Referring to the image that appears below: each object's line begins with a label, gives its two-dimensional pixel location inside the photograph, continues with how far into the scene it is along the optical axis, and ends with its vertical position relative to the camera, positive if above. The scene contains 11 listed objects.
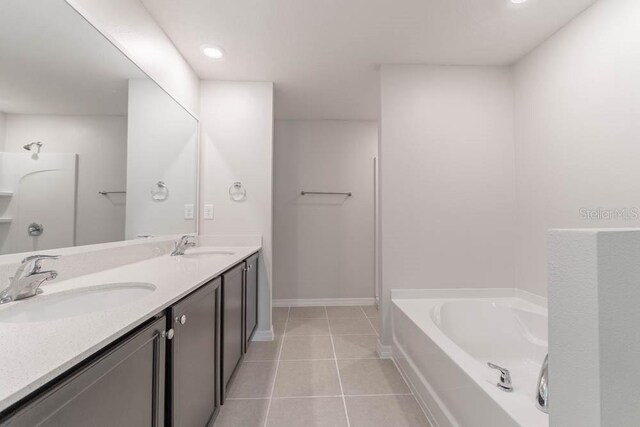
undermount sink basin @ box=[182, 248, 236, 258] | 2.04 -0.26
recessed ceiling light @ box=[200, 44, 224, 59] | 2.01 +1.31
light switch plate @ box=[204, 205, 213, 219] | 2.41 +0.07
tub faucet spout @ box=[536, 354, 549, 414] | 0.94 -0.65
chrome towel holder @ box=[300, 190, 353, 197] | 3.42 +0.35
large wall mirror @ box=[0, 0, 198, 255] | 0.94 +0.38
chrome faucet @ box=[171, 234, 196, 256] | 1.93 -0.20
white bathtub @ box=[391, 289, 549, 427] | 1.02 -0.74
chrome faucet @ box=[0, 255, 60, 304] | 0.86 -0.21
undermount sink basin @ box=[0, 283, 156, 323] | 0.83 -0.30
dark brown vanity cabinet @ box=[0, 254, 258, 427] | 0.53 -0.45
